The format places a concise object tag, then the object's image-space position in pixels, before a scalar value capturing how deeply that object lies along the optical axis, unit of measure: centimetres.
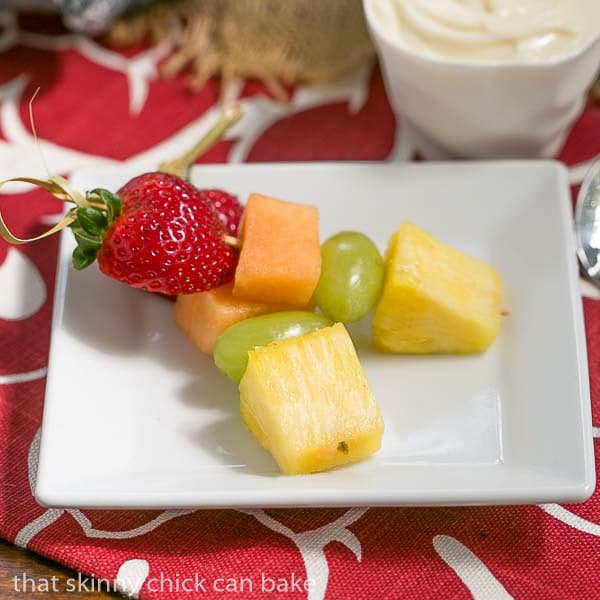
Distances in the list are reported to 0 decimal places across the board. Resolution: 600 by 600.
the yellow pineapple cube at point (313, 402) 59
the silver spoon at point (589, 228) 66
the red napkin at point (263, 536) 60
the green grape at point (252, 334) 61
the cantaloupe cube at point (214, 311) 63
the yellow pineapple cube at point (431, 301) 62
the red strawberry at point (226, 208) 64
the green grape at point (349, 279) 62
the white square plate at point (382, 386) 60
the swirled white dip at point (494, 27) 65
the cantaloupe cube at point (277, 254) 62
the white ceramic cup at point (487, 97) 65
